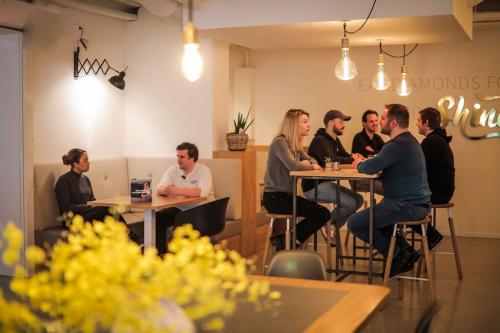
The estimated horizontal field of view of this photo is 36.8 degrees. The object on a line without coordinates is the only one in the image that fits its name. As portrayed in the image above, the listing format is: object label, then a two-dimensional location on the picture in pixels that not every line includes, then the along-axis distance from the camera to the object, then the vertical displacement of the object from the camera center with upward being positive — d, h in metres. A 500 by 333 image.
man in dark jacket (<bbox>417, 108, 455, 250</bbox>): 6.96 -0.19
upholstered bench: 7.05 -0.39
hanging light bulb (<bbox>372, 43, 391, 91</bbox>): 7.99 +0.71
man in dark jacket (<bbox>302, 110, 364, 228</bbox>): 7.48 -0.14
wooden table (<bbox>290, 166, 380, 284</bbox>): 6.08 -0.26
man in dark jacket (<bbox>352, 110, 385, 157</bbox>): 8.72 +0.06
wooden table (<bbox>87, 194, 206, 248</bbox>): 5.97 -0.47
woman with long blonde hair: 6.81 -0.26
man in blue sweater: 5.98 -0.26
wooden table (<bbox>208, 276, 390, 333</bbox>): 2.78 -0.66
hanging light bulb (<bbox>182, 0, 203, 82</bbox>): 3.00 +0.37
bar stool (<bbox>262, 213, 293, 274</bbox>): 6.75 -0.76
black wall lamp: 7.76 +0.84
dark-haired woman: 6.99 -0.42
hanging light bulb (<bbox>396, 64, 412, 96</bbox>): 8.80 +0.69
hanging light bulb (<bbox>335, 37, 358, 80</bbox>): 6.81 +0.72
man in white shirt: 6.83 -0.33
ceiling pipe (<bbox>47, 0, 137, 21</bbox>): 7.27 +1.41
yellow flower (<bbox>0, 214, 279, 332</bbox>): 1.66 -0.33
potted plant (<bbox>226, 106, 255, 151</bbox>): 8.16 +0.04
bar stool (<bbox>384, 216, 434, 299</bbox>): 6.06 -0.85
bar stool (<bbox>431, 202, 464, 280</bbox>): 6.99 -0.96
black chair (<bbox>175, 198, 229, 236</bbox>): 6.09 -0.60
